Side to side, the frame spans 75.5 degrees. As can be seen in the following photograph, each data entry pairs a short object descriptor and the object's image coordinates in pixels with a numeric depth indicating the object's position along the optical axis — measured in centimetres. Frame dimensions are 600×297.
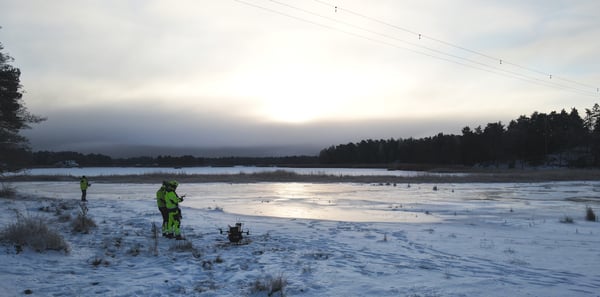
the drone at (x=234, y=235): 927
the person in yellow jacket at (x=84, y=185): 2087
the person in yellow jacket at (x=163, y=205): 1029
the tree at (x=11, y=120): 2230
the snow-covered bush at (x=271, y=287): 566
